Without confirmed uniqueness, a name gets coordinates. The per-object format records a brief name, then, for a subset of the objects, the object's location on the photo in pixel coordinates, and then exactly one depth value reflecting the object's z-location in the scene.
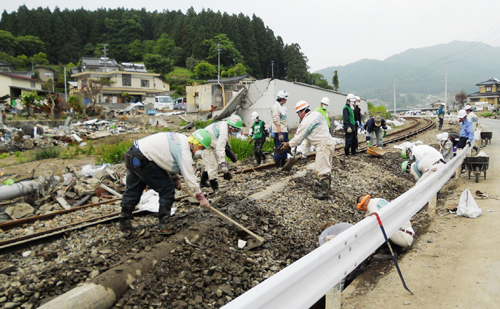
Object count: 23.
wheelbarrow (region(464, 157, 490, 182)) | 7.48
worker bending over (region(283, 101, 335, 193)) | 6.36
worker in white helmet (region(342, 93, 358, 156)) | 10.04
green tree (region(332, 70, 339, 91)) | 63.56
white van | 39.75
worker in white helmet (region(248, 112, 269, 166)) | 9.52
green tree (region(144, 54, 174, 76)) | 75.88
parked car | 41.61
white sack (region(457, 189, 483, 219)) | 5.05
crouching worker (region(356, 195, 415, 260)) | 4.17
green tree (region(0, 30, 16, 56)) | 75.69
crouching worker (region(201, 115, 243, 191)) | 6.91
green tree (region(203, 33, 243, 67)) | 76.81
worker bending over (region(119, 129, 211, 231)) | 4.41
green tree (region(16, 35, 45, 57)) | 77.69
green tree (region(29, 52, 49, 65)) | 73.81
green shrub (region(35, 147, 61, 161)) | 14.11
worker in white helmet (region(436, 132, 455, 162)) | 8.82
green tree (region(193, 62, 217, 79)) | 68.00
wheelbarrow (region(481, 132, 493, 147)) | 13.80
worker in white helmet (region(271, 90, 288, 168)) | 8.41
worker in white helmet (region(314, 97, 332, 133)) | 8.75
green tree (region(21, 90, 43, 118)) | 29.14
